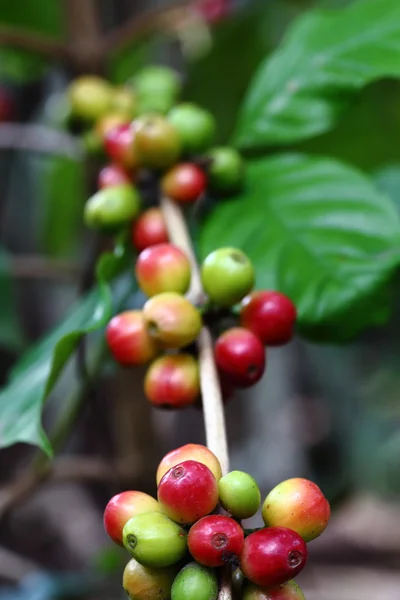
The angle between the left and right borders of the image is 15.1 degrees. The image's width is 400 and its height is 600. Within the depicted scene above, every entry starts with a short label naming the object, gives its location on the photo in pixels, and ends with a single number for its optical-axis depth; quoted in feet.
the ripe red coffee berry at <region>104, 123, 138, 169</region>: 1.66
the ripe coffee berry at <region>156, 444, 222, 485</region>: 1.22
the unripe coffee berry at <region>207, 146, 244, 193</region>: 1.64
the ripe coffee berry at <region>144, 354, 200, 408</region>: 1.35
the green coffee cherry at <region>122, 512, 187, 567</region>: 1.18
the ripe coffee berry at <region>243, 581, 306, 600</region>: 1.17
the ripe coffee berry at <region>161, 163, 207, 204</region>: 1.61
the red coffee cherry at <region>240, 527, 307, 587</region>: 1.16
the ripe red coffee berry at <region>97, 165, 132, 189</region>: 1.66
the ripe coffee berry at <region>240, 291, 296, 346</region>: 1.40
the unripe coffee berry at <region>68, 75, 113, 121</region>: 1.89
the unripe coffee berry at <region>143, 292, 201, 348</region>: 1.34
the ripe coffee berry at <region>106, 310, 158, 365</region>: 1.39
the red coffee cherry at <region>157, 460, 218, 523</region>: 1.18
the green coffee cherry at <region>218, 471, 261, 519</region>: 1.20
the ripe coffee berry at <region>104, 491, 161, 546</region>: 1.22
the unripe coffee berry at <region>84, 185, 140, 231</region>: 1.58
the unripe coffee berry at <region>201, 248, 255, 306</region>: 1.39
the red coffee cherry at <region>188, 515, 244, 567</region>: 1.17
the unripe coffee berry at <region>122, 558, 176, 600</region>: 1.20
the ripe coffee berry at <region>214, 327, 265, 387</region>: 1.36
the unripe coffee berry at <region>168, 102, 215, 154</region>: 1.65
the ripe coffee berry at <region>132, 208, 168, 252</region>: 1.58
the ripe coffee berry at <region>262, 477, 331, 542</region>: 1.21
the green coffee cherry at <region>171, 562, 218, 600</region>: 1.16
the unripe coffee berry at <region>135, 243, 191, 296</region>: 1.40
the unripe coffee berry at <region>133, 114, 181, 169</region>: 1.60
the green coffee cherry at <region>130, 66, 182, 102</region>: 1.88
